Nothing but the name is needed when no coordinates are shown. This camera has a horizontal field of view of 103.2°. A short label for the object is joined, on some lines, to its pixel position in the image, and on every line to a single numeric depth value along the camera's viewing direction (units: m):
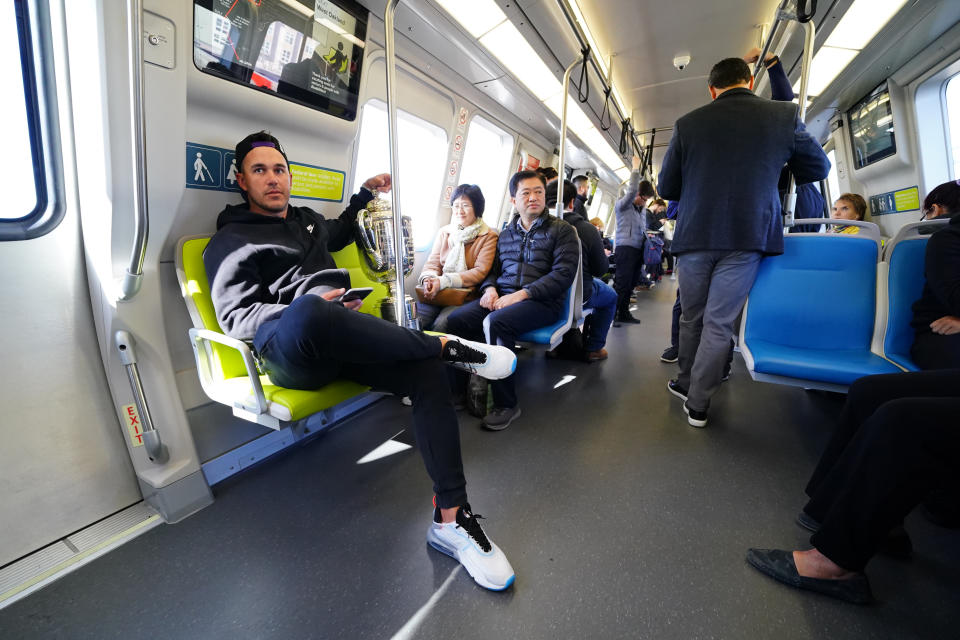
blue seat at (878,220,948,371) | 1.96
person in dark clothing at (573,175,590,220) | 4.23
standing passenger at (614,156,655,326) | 5.22
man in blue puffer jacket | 2.57
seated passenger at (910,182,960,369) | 1.66
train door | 1.45
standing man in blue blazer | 2.13
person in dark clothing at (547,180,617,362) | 3.47
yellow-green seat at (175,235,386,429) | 1.46
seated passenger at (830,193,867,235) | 4.23
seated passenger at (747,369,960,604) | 1.06
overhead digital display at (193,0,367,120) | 1.79
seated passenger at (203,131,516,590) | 1.40
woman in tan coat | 3.01
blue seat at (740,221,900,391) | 2.06
